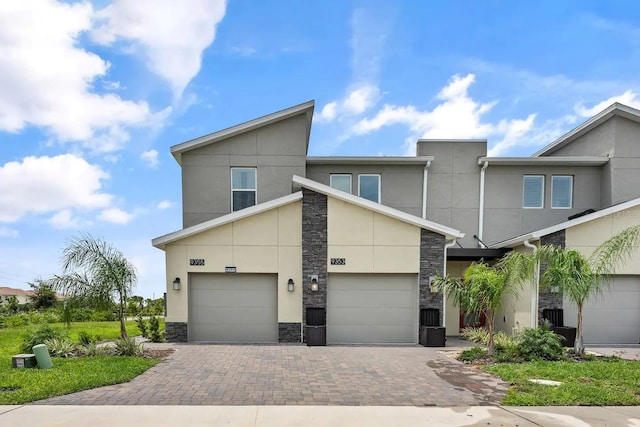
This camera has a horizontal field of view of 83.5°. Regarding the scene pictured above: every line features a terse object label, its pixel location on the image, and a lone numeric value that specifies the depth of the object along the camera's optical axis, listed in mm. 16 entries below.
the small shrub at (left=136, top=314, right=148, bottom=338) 11959
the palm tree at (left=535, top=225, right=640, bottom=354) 9180
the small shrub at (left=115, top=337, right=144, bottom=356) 8922
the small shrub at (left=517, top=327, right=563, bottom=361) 8844
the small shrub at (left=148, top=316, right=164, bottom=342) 11297
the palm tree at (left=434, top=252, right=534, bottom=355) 9102
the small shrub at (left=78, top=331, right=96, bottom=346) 9539
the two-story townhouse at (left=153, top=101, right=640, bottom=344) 11258
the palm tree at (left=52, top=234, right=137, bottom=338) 9859
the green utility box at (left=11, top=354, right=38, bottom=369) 7551
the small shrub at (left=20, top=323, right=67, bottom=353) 8773
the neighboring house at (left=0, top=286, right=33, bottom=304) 45962
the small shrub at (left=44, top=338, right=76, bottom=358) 8797
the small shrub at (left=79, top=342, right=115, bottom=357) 8781
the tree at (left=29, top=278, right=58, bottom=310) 24738
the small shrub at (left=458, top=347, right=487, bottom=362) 8945
